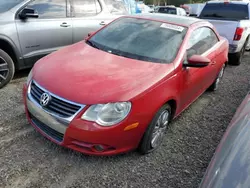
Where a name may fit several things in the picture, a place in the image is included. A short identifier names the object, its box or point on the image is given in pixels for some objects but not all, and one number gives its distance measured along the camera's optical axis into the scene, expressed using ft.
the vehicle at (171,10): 58.27
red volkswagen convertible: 7.64
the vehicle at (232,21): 20.84
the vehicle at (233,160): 4.63
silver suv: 13.21
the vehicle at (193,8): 71.82
